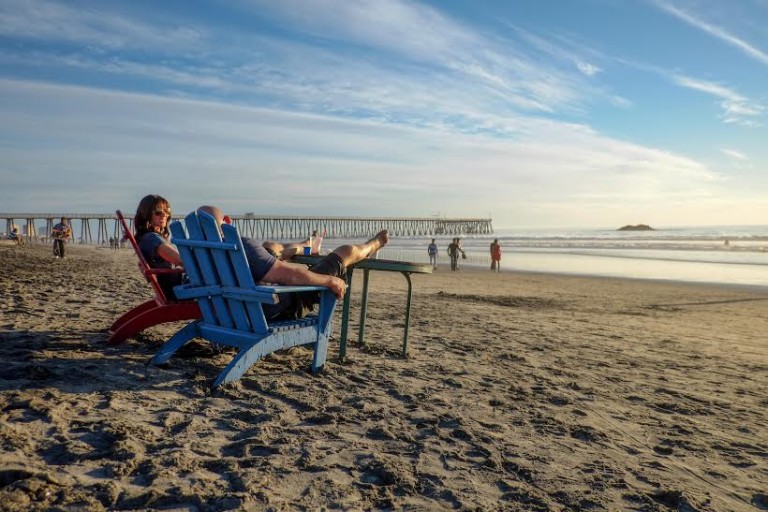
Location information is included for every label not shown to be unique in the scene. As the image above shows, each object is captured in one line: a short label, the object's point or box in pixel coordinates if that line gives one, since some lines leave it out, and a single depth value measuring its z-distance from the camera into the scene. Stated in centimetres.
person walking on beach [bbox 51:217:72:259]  1997
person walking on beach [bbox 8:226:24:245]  3329
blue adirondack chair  368
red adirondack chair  449
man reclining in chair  390
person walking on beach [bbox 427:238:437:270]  2315
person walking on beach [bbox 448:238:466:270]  2295
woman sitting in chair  452
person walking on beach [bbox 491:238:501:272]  2314
